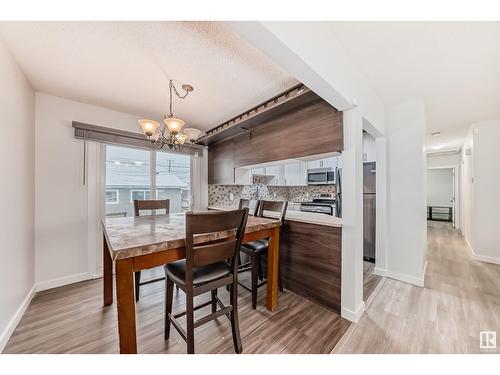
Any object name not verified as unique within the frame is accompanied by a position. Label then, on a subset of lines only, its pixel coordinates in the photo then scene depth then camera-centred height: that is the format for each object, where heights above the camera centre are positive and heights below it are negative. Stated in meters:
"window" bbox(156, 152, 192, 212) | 3.30 +0.15
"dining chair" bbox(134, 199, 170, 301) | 2.34 -0.22
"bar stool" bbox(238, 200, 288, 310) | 1.89 -0.60
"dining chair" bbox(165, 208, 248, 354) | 1.15 -0.58
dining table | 1.01 -0.36
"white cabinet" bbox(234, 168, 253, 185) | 3.36 +0.21
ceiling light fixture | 1.87 +0.61
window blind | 2.46 +0.72
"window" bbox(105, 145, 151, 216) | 2.84 +0.19
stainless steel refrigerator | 3.04 -0.34
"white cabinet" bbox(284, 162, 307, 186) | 4.23 +0.30
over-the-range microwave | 3.76 +0.23
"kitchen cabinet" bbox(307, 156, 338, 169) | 3.75 +0.49
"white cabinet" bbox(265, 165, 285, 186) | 4.46 +0.34
